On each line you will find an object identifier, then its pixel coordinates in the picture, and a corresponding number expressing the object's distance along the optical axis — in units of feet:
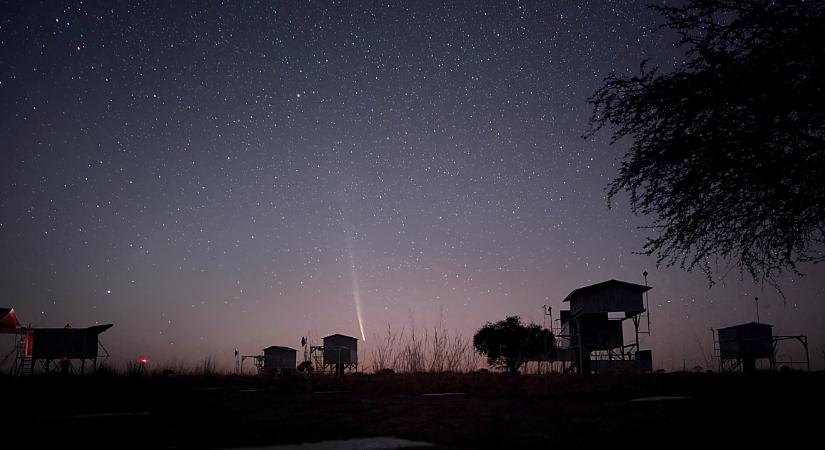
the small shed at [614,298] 95.20
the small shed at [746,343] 106.01
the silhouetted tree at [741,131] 22.44
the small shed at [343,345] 146.82
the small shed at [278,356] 156.53
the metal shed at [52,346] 81.35
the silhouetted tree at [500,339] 128.06
